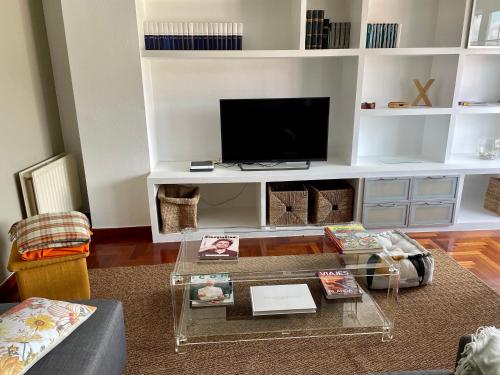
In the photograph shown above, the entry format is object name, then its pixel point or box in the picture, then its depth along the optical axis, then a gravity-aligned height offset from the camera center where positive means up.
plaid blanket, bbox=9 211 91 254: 2.00 -0.76
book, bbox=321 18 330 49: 3.00 +0.43
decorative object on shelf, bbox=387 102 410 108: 3.18 -0.15
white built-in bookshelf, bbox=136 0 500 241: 3.01 -0.02
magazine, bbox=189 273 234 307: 1.95 -1.04
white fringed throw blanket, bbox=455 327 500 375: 0.90 -0.66
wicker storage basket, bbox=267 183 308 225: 3.09 -0.96
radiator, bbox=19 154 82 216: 2.58 -0.70
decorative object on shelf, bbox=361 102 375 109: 3.16 -0.15
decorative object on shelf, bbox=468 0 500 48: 2.98 +0.47
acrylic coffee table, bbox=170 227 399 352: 1.86 -1.13
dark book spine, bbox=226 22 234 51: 2.94 +0.40
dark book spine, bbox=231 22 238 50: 2.95 +0.40
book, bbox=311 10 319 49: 2.94 +0.45
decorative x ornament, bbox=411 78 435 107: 3.26 -0.03
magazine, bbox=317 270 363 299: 1.99 -1.05
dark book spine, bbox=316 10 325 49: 2.94 +0.45
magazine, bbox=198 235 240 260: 2.09 -0.89
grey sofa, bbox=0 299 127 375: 1.24 -0.89
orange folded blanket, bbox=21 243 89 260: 2.00 -0.86
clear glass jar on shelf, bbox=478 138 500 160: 3.37 -0.55
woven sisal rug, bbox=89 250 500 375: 1.75 -1.26
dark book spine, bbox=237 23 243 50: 2.96 +0.40
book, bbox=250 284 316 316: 1.88 -1.07
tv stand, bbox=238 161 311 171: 3.16 -0.65
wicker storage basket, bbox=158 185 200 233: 3.00 -0.97
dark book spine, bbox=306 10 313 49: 2.94 +0.47
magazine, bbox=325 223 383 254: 2.10 -0.86
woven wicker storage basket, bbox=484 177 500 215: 3.41 -1.00
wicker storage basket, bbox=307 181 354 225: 3.14 -0.96
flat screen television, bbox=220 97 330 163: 3.09 -0.34
